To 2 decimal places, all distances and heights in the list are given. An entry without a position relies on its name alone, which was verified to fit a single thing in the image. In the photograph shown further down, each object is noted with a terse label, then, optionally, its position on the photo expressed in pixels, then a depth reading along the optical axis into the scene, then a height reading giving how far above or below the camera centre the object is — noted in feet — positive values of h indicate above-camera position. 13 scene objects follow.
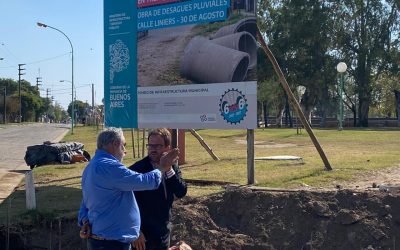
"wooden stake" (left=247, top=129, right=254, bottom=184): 33.76 -2.54
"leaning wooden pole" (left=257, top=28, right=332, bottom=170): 36.59 +1.01
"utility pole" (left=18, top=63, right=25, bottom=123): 329.31 +27.64
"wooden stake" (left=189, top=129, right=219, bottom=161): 46.39 -2.90
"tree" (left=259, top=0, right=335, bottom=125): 156.35 +23.57
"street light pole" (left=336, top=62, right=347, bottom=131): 104.22 +9.91
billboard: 32.22 +3.39
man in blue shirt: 12.48 -1.83
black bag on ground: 55.36 -3.93
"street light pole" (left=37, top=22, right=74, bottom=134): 138.25 +24.35
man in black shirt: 13.93 -2.11
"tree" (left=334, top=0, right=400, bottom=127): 165.68 +25.79
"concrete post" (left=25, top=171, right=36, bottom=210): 27.76 -4.11
